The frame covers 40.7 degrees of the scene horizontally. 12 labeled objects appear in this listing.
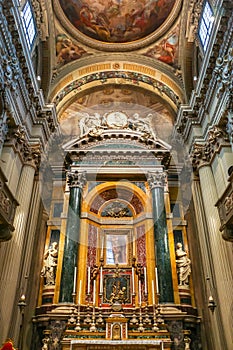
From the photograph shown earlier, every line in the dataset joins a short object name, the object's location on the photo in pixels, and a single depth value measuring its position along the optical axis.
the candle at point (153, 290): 9.57
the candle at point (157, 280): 9.88
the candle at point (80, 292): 9.87
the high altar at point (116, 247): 8.70
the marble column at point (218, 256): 8.09
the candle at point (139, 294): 9.72
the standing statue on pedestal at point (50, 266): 10.45
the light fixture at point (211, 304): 7.91
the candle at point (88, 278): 10.13
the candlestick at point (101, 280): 9.90
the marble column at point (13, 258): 7.97
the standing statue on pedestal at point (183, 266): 10.43
